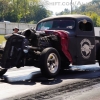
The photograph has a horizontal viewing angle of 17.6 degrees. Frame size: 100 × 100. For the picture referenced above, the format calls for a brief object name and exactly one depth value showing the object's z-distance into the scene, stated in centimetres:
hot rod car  861
